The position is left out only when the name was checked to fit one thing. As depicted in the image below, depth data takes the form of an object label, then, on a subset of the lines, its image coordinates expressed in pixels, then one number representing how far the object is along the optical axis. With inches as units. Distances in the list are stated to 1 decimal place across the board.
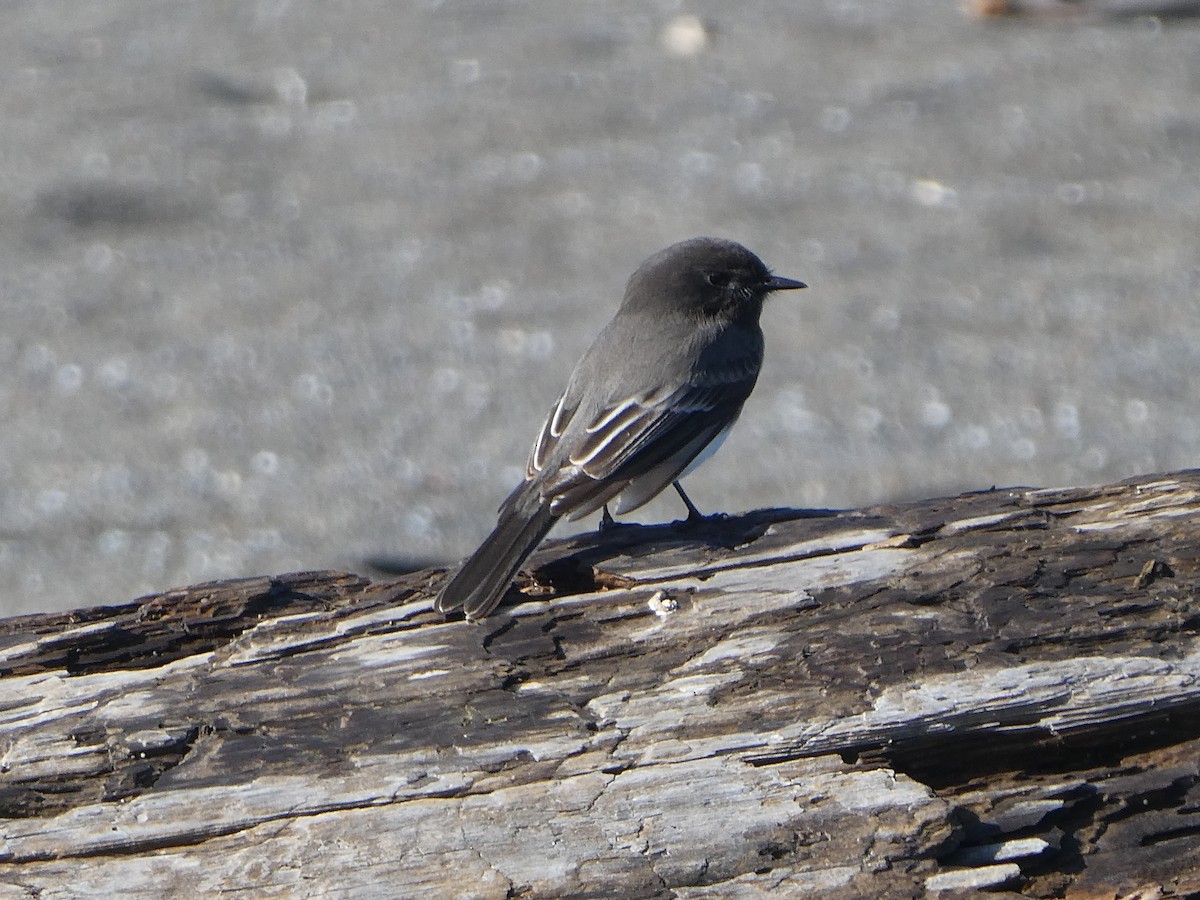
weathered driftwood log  276.7
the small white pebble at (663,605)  326.0
